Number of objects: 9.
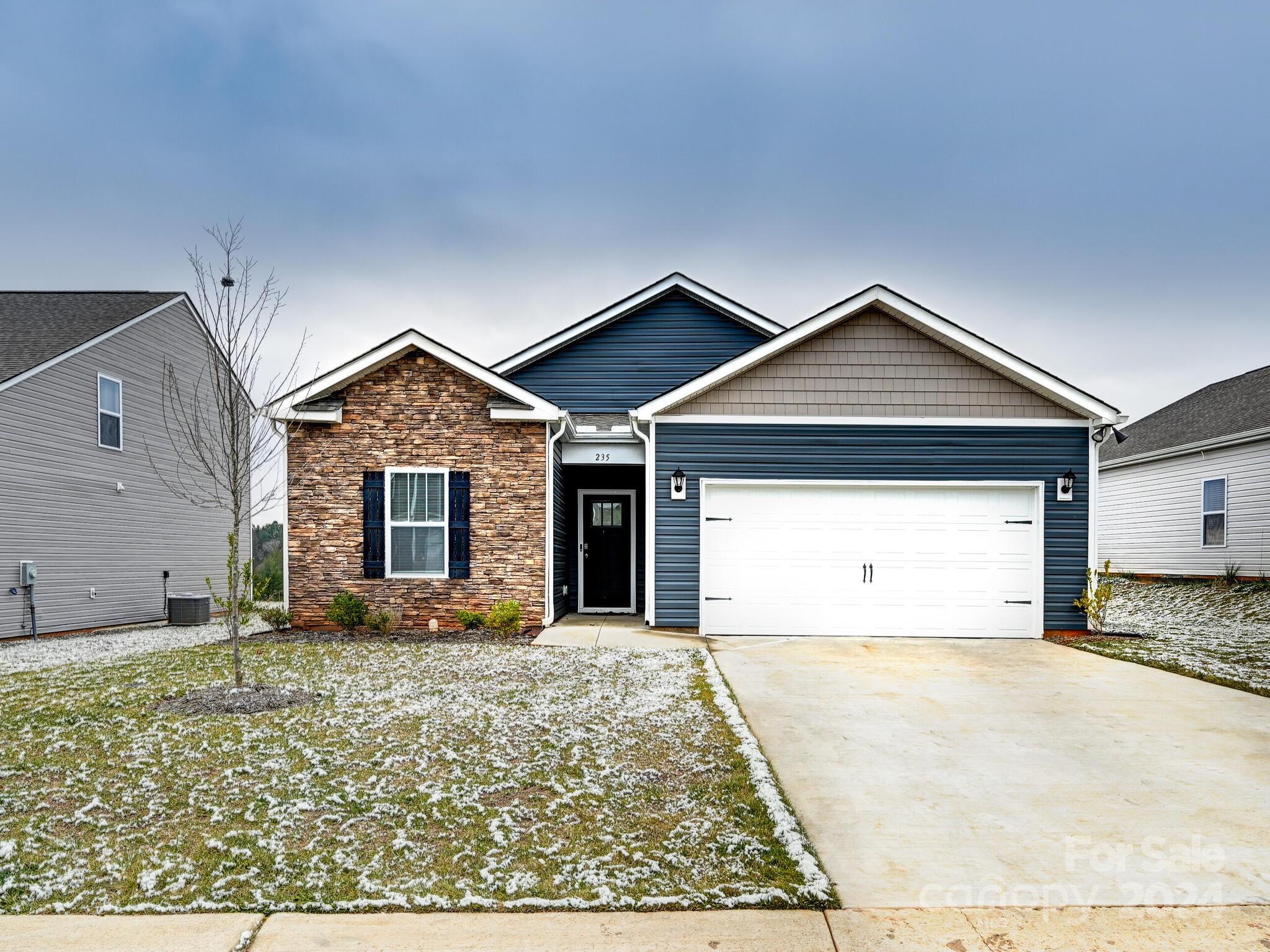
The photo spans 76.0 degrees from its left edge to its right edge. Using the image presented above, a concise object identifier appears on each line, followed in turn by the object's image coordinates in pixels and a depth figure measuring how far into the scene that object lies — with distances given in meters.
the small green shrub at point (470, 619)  11.66
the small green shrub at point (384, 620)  11.60
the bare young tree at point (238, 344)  7.44
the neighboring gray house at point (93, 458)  13.09
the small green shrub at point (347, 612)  11.57
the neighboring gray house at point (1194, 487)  17.83
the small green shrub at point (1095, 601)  11.43
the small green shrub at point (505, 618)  11.44
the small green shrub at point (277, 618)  11.76
